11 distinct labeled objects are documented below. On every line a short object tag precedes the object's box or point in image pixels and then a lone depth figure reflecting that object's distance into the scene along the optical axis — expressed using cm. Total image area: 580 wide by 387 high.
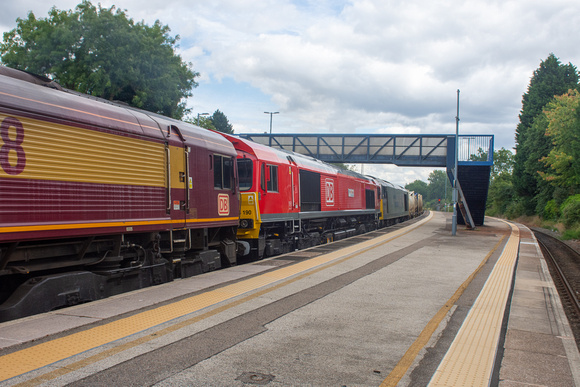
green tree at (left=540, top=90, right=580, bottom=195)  3556
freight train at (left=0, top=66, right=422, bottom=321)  625
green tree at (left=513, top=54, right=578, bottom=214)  5684
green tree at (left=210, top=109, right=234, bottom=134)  8162
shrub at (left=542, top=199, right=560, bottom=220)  4416
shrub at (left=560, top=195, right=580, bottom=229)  3300
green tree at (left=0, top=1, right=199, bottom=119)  2678
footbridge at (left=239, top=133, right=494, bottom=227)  3153
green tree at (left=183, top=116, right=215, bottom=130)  4681
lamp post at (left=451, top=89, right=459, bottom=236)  2883
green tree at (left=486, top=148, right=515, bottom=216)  7381
